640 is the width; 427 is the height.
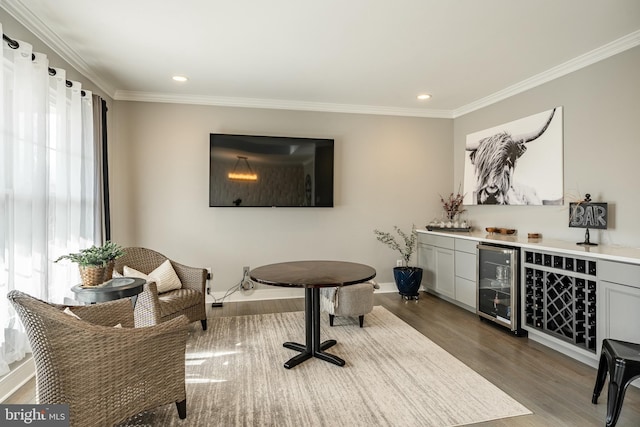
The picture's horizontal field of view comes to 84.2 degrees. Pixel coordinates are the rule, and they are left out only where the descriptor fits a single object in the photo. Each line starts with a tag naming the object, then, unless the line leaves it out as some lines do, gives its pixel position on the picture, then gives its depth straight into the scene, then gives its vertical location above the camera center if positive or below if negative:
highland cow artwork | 3.69 +0.56
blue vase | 4.70 -0.93
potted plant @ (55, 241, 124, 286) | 2.39 -0.38
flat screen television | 4.53 +0.50
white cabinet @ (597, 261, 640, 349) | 2.44 -0.65
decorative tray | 4.69 -0.25
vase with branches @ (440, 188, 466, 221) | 5.12 +0.08
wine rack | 2.79 -0.74
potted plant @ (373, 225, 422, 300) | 4.71 -0.79
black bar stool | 1.98 -0.91
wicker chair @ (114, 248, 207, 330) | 2.76 -0.78
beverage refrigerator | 3.45 -0.78
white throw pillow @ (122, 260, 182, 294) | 3.32 -0.65
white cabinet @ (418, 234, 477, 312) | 4.13 -0.74
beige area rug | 2.13 -1.24
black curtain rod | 2.24 +1.07
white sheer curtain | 2.27 +0.20
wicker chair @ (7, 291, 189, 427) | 1.63 -0.78
